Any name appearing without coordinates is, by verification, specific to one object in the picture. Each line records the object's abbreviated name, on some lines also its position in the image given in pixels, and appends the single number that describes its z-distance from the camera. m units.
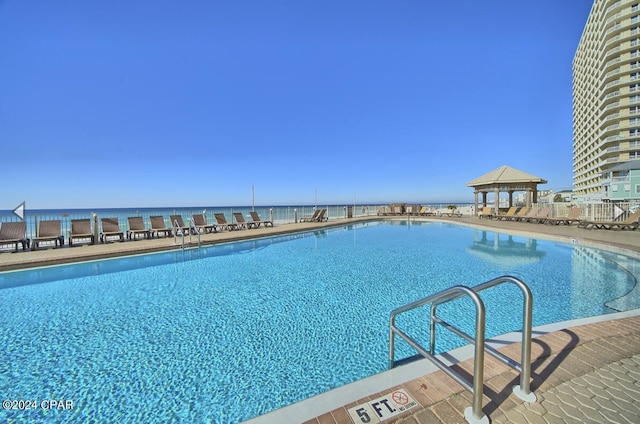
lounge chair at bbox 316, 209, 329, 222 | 18.35
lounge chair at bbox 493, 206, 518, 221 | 17.03
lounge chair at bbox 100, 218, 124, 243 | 9.69
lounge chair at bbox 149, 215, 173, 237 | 11.18
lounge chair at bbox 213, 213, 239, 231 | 13.30
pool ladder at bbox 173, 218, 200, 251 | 9.61
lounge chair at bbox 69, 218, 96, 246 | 9.02
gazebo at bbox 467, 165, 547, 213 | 17.19
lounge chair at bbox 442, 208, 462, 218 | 23.23
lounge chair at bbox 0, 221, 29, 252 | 8.00
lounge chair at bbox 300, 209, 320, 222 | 18.47
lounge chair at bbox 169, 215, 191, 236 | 11.02
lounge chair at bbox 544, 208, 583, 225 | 13.38
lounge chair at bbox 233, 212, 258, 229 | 13.98
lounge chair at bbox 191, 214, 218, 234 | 12.28
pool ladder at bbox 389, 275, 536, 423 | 1.42
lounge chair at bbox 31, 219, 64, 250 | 8.58
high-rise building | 33.16
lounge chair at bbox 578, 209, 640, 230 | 11.24
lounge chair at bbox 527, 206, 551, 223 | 14.89
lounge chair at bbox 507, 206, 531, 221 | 16.26
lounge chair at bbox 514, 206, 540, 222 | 15.49
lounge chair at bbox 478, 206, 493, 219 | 19.05
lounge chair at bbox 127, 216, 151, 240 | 10.42
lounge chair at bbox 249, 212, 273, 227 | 14.74
